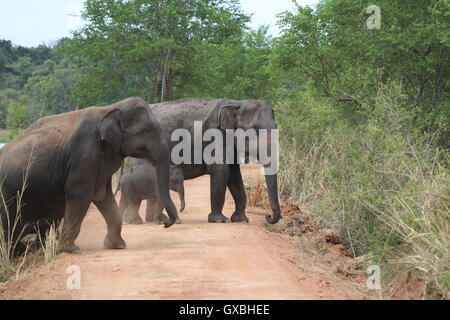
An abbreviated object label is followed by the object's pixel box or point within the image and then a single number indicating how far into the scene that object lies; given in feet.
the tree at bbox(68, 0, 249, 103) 115.34
